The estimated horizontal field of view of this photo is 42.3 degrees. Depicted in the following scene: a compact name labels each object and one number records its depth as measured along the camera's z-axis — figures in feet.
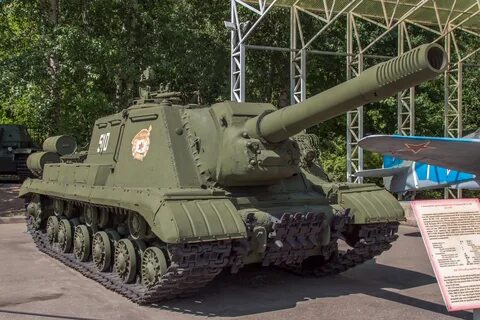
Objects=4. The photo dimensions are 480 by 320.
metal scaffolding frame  49.42
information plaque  17.16
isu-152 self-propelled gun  20.85
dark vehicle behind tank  68.90
